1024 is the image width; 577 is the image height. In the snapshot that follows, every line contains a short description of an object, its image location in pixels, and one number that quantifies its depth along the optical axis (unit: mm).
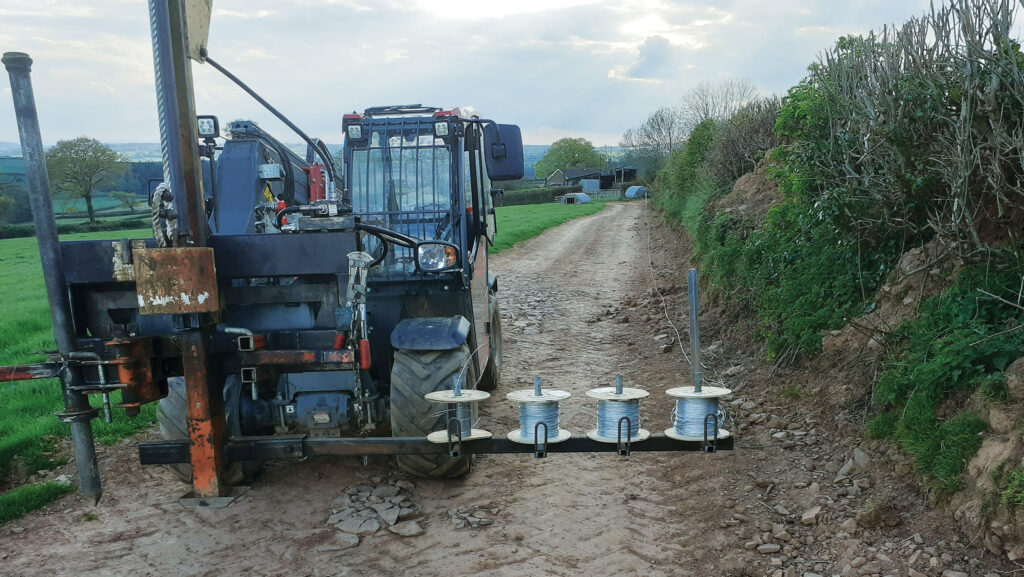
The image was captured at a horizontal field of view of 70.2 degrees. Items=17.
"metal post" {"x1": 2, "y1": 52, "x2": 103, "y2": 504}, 3748
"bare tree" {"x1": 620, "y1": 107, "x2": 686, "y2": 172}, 58056
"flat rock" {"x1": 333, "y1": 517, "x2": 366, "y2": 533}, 5092
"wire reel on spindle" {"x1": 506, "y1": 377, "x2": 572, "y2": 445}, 4449
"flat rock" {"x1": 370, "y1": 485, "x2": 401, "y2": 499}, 5586
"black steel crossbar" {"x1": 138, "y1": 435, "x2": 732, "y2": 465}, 4469
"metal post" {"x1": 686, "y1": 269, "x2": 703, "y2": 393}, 5310
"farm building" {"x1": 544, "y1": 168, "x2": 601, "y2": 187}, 90869
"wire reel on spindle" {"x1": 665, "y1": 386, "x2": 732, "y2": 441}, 4469
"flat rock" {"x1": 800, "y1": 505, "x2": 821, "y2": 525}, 4766
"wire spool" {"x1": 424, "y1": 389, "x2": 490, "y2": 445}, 4458
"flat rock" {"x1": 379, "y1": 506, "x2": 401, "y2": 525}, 5195
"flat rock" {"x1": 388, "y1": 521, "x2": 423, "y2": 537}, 5012
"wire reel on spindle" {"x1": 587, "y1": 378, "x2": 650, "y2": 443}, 4426
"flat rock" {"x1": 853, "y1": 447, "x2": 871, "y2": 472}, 5160
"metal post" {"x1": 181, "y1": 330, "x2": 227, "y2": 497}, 4188
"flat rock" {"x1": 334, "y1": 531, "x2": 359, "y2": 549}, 4879
